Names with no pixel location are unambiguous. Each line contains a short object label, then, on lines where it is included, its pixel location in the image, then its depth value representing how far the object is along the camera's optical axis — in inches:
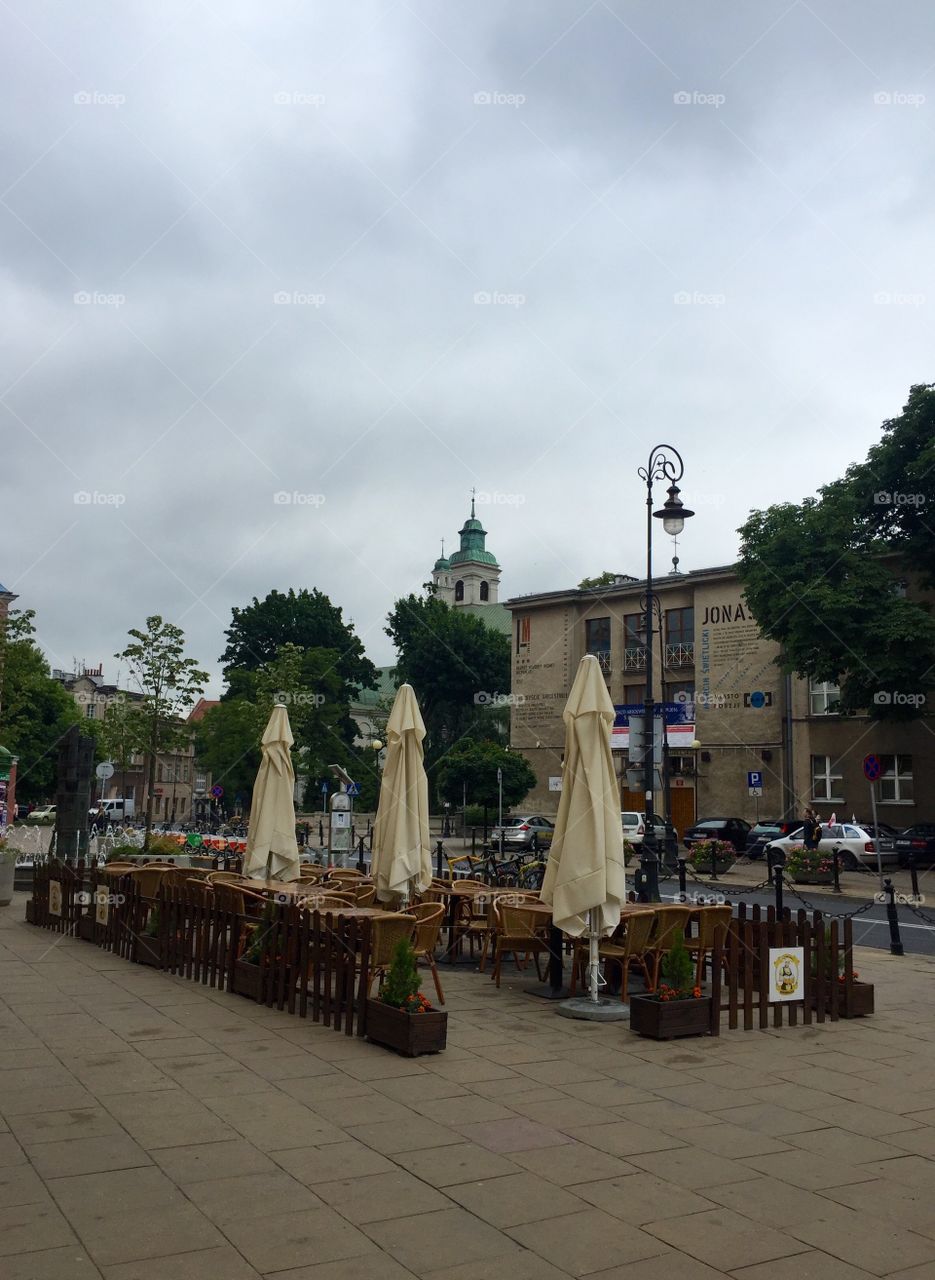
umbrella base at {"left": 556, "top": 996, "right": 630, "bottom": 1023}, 359.6
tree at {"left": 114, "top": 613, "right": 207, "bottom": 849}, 981.2
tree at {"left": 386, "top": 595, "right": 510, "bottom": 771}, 2682.1
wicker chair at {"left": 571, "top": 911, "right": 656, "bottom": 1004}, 374.0
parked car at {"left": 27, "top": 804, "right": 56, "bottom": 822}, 2271.2
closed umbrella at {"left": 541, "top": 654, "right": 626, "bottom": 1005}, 358.9
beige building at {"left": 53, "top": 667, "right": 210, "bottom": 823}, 3437.5
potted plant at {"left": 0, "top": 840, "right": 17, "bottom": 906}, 682.3
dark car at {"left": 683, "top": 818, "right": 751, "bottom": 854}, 1443.2
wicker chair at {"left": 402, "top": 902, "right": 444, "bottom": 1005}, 368.8
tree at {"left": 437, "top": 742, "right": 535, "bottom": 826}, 1611.7
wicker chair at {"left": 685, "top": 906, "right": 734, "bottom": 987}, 375.5
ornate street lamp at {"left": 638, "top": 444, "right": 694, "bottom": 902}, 629.3
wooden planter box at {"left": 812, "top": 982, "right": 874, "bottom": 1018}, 370.9
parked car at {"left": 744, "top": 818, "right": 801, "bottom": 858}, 1331.2
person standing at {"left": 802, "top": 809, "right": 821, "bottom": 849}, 1083.3
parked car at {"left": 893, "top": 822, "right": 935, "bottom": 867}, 1194.0
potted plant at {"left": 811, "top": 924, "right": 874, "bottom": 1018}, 367.2
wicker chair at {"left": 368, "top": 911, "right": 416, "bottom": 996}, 334.6
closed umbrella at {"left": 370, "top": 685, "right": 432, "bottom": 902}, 429.1
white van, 2079.8
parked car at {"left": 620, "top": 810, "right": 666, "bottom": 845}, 1363.2
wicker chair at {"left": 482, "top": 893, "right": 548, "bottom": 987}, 413.4
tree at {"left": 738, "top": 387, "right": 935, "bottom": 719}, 1259.2
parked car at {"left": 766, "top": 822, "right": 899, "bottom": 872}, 1158.3
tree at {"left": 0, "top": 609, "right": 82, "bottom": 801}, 2208.4
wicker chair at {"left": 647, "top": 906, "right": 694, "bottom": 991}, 379.9
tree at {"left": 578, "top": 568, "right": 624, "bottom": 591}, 2445.9
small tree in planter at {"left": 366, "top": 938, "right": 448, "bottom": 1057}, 297.1
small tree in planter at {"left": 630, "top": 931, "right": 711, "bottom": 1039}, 327.6
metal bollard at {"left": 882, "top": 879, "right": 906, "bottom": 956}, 552.4
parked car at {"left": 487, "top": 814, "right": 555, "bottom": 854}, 1398.9
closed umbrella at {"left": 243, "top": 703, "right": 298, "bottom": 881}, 504.7
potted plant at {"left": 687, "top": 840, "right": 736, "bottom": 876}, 1090.7
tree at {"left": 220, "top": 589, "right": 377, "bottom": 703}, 2519.7
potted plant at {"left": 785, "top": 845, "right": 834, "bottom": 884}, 1000.9
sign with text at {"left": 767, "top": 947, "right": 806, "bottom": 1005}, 353.4
